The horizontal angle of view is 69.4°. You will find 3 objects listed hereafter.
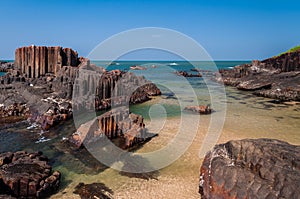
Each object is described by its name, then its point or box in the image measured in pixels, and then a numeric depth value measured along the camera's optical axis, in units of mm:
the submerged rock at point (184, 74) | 68688
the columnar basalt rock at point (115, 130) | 11930
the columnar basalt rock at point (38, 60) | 27734
